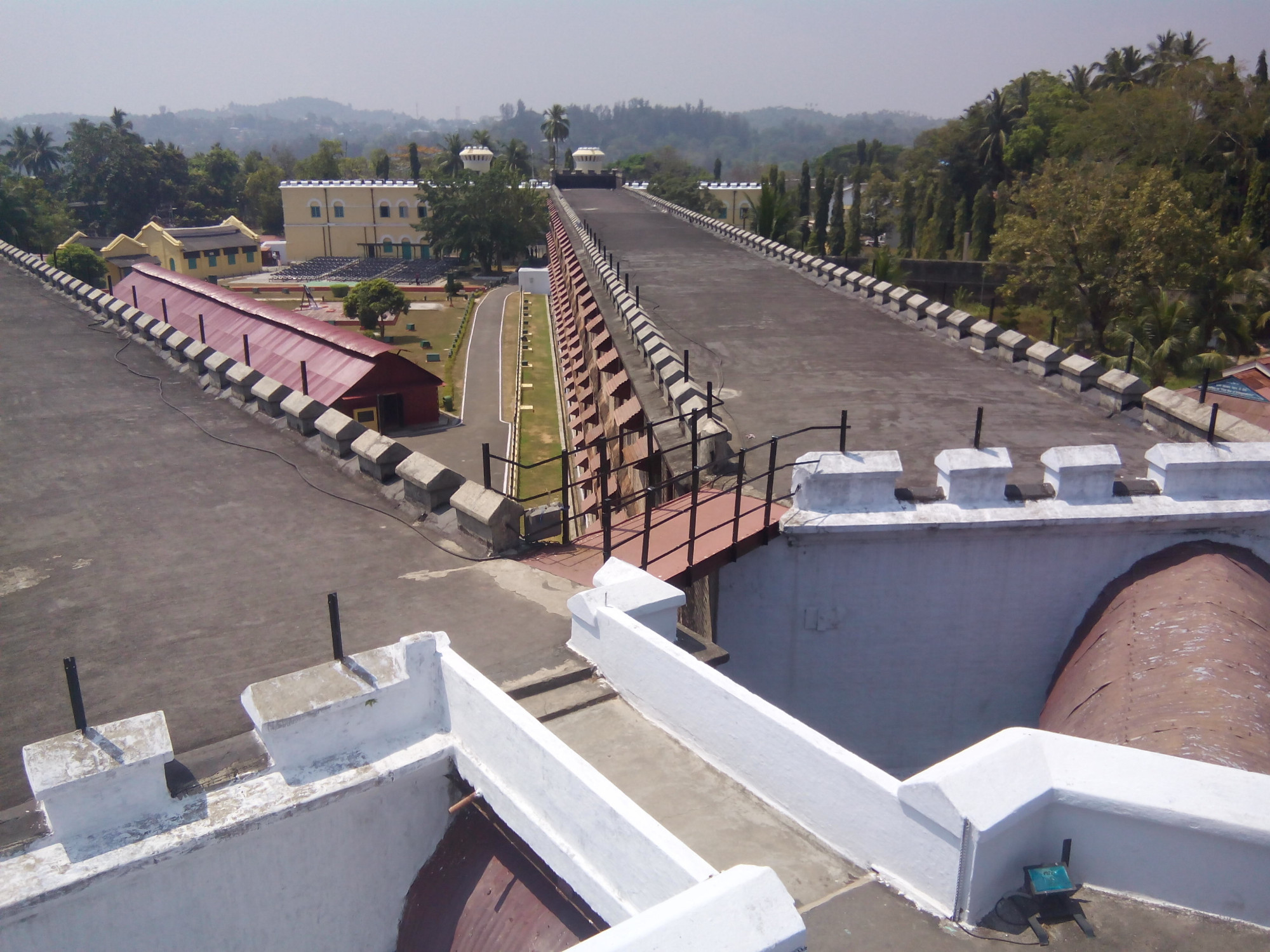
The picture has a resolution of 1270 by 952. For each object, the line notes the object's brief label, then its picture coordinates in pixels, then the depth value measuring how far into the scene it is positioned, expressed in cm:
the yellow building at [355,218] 9075
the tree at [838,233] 5828
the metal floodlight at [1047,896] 424
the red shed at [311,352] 2608
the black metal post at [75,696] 492
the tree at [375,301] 5347
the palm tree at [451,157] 10012
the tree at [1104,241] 2436
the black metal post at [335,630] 577
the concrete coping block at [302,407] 1173
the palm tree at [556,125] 10244
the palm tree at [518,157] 10738
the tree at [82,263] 5678
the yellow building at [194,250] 7512
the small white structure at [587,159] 8975
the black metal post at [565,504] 815
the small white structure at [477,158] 9581
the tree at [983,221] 4884
